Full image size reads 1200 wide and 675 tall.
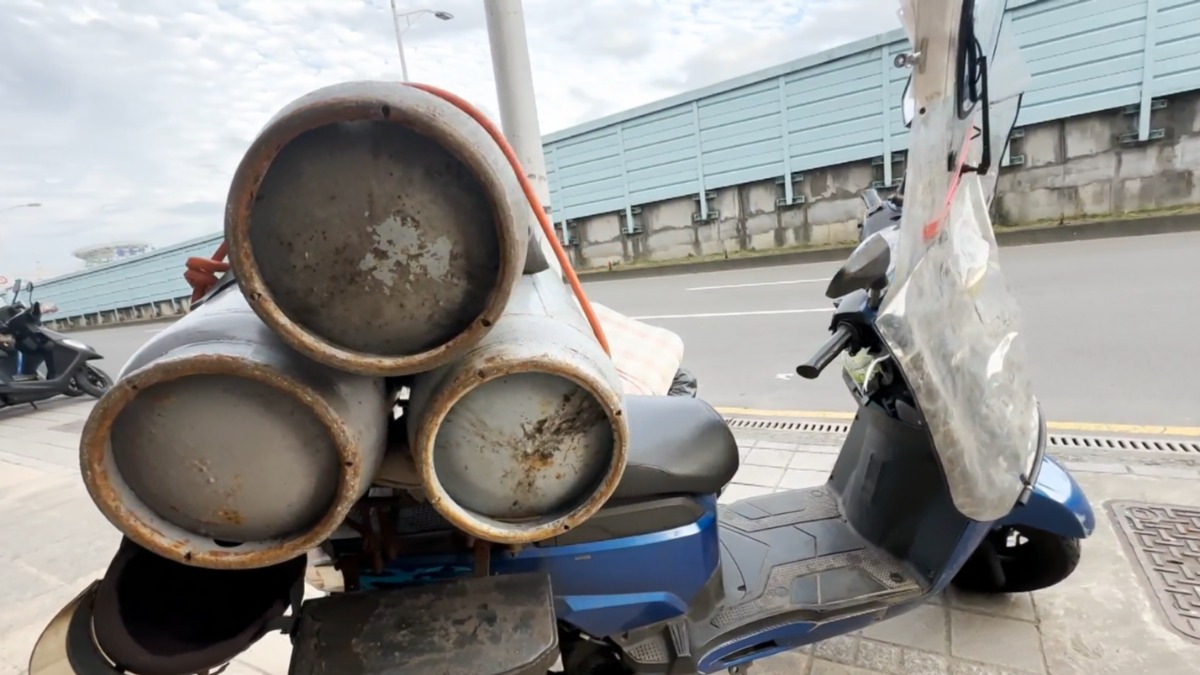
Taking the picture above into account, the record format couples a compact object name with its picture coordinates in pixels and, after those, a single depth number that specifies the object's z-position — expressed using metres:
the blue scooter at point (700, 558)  1.12
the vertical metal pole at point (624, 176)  13.84
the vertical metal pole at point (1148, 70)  8.82
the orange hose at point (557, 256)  1.10
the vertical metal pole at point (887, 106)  10.52
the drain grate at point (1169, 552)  1.94
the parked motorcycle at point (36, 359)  6.68
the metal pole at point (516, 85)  3.02
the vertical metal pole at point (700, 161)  12.78
